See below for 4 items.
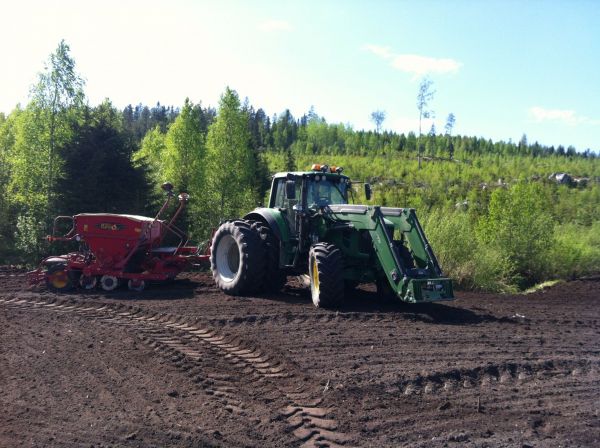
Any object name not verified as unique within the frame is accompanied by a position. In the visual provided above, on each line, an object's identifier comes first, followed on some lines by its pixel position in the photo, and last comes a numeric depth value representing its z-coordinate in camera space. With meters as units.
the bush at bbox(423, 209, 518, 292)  15.07
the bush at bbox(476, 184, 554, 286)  17.11
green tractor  9.44
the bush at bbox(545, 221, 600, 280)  17.77
